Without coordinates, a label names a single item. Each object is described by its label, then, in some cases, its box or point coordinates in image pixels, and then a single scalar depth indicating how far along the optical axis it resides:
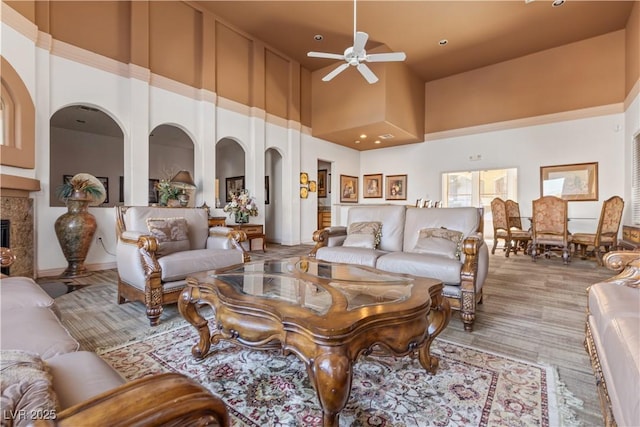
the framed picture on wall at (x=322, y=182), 9.38
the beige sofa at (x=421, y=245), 2.38
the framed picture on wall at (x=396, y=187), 8.65
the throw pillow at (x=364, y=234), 3.33
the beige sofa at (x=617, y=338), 0.88
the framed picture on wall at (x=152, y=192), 8.28
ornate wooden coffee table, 1.08
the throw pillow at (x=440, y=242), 2.77
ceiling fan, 3.55
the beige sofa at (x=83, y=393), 0.54
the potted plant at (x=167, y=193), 5.02
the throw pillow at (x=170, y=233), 2.83
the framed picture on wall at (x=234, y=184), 8.74
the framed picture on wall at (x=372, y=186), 9.05
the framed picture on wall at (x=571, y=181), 6.10
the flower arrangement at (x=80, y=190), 3.94
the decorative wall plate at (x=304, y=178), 7.38
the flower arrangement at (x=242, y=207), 5.79
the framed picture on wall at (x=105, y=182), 7.89
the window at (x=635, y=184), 4.94
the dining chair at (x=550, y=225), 4.98
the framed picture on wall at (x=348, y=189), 8.69
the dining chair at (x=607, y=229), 4.78
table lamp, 5.14
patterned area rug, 1.33
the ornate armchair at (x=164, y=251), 2.40
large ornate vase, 3.85
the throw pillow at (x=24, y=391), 0.53
